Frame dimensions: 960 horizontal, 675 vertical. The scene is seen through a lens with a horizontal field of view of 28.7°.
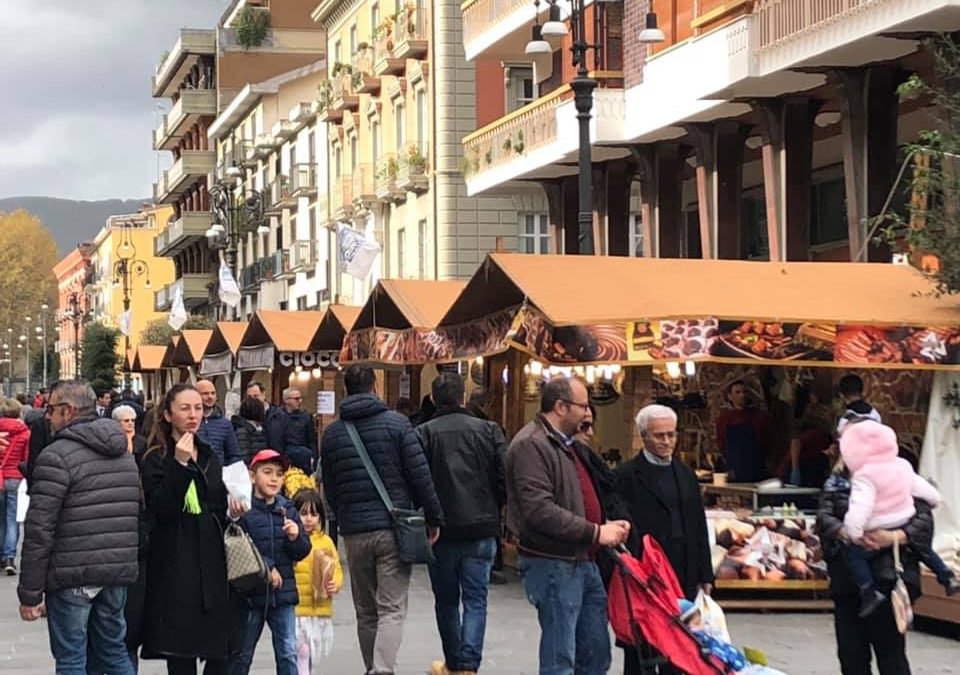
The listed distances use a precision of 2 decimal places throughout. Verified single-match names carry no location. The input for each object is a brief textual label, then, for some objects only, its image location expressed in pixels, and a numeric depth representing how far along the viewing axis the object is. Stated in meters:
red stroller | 9.02
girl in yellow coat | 10.35
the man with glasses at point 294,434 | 20.00
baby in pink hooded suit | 9.07
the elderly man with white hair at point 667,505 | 9.50
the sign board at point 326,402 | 27.41
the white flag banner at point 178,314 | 47.59
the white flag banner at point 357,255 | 28.47
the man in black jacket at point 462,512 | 11.37
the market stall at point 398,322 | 20.94
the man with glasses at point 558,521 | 9.15
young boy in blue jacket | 9.62
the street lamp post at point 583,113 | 20.00
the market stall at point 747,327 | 15.33
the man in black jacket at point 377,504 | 10.79
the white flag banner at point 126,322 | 59.28
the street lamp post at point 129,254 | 99.81
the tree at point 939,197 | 14.56
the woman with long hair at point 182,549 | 8.91
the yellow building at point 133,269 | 106.31
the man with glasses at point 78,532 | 8.68
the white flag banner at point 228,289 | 40.50
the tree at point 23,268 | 145.25
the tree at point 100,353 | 79.12
